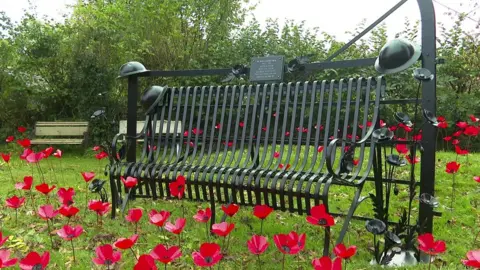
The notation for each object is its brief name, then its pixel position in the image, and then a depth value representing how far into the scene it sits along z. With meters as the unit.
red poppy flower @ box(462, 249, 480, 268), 1.48
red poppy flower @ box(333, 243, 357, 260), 1.71
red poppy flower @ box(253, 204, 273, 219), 2.15
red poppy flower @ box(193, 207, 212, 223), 2.25
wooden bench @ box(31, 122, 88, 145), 9.85
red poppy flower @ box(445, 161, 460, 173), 3.71
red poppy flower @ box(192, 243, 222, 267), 1.60
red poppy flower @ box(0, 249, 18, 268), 1.65
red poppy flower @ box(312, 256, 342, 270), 1.41
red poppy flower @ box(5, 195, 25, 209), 2.59
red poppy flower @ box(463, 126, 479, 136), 4.48
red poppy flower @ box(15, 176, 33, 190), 2.90
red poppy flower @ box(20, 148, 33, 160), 3.53
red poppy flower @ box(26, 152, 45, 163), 3.44
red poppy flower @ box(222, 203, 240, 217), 2.28
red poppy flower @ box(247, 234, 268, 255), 1.74
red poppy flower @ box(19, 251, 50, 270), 1.63
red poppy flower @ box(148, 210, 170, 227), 2.04
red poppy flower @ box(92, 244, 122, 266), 1.64
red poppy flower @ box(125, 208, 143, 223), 2.28
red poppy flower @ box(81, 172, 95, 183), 3.34
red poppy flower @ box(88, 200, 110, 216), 2.39
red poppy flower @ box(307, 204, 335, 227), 2.04
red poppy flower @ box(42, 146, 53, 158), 3.80
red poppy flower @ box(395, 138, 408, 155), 3.79
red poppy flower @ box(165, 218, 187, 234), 1.94
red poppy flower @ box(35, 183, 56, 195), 2.77
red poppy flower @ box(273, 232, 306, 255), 1.74
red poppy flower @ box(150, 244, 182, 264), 1.58
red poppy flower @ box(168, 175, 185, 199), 2.74
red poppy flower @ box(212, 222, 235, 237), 1.83
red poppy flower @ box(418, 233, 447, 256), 1.96
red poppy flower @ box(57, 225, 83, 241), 1.98
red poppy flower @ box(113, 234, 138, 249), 1.68
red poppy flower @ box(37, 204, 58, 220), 2.35
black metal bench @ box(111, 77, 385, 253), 2.96
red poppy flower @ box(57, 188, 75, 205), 2.53
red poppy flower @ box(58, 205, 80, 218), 2.28
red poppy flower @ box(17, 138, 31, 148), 4.17
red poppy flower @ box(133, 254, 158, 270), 1.40
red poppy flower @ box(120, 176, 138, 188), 3.02
